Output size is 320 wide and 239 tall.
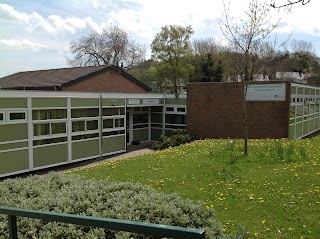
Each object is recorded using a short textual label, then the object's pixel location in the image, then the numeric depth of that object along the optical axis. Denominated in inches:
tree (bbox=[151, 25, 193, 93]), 1366.9
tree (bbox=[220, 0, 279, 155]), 490.6
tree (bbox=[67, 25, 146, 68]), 1867.6
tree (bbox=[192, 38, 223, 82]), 1341.0
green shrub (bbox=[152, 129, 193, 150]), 768.9
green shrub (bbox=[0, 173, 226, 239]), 134.5
